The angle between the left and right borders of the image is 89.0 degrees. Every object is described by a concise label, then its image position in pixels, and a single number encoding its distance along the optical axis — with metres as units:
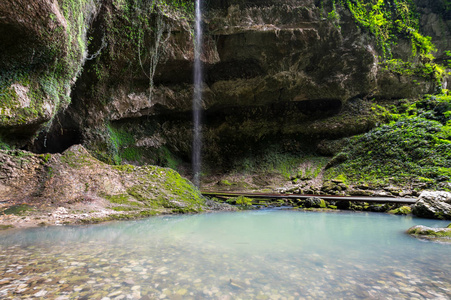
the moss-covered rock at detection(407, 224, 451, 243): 3.28
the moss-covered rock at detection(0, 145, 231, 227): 4.25
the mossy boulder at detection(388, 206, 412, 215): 6.14
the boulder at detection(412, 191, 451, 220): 5.32
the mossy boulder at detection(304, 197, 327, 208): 7.52
